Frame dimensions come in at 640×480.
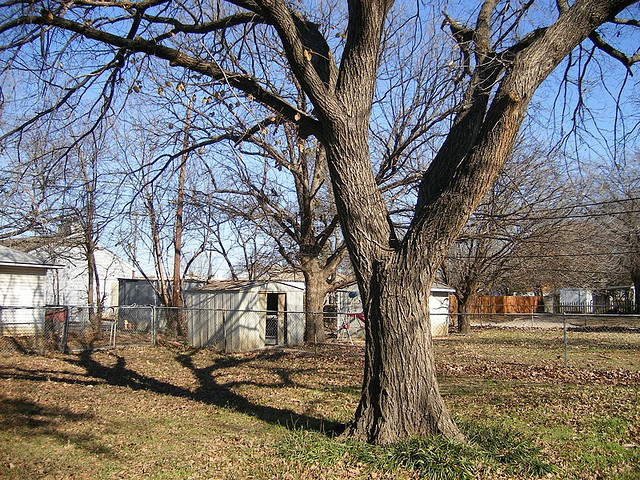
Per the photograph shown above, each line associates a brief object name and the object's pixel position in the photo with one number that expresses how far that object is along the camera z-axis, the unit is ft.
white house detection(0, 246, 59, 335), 65.31
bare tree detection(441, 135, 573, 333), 53.36
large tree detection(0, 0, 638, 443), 19.19
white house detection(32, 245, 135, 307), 90.73
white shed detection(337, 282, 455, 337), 77.77
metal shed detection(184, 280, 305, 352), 57.72
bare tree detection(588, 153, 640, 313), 90.37
